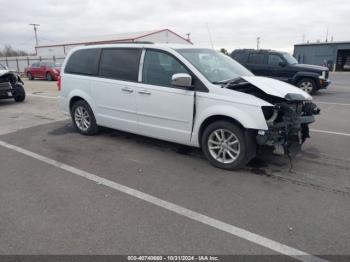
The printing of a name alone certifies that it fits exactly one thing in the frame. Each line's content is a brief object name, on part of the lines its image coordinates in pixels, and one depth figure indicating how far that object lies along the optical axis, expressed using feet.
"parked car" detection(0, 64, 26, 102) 36.86
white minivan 14.83
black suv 43.78
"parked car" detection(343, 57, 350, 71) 126.41
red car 81.46
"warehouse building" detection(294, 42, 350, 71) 129.39
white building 130.00
